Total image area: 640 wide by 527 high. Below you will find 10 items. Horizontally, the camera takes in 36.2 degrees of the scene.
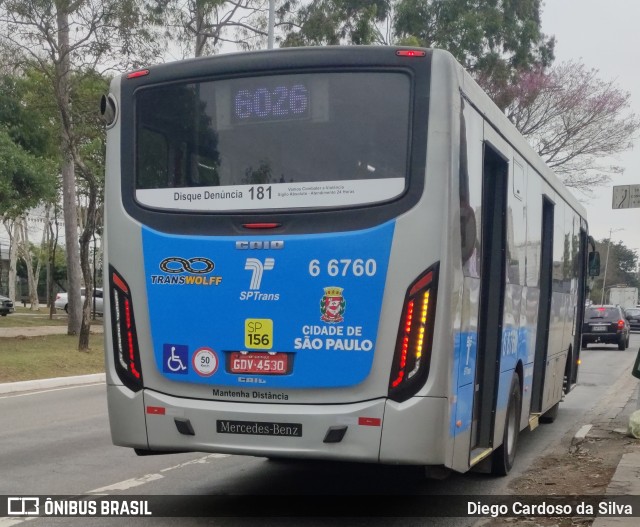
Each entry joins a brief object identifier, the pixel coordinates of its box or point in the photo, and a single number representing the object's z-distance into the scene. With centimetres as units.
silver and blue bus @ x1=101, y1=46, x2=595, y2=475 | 626
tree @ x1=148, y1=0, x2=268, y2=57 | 2601
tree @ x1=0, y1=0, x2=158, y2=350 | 2206
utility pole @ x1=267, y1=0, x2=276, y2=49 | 2605
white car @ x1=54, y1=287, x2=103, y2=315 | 5109
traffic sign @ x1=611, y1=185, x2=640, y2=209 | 1375
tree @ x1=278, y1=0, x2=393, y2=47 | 2934
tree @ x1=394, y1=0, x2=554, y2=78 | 3806
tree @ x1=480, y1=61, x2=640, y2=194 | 3784
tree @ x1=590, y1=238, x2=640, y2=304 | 12112
